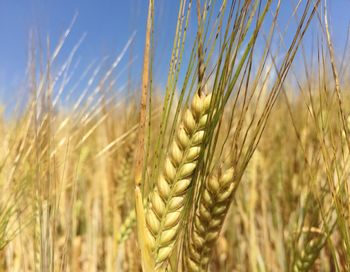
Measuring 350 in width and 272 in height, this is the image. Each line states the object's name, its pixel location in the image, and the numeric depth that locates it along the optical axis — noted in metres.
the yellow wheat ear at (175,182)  0.12
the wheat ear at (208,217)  0.13
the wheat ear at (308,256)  0.19
